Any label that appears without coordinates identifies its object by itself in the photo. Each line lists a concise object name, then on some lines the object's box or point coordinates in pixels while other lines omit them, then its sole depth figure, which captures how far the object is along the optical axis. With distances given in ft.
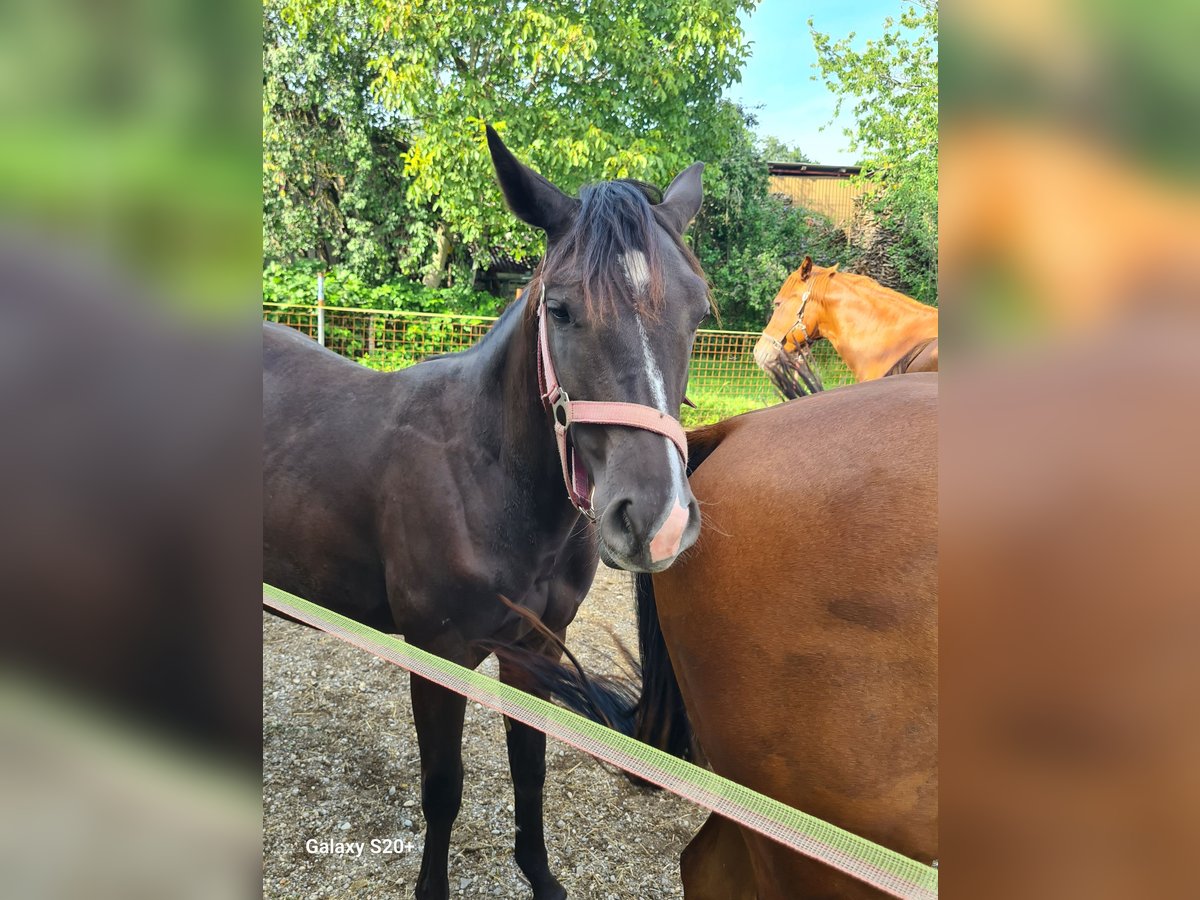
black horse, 4.17
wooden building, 47.21
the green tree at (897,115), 19.08
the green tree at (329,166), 29.71
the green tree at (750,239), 41.06
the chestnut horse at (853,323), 14.76
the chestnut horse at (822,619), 3.02
